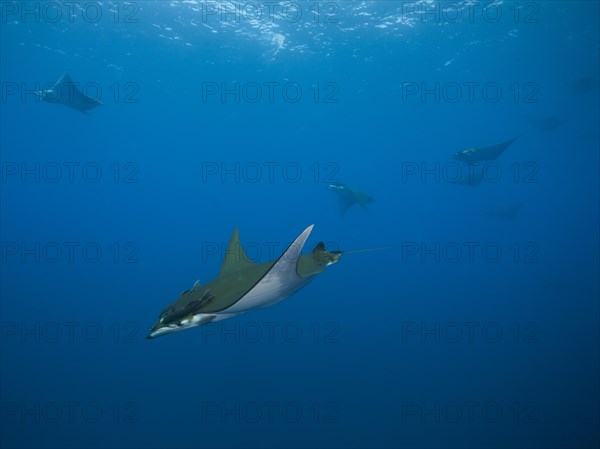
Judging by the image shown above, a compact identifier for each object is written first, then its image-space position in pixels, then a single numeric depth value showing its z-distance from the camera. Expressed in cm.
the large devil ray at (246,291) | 294
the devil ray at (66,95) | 852
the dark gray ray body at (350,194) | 1239
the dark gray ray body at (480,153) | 1078
